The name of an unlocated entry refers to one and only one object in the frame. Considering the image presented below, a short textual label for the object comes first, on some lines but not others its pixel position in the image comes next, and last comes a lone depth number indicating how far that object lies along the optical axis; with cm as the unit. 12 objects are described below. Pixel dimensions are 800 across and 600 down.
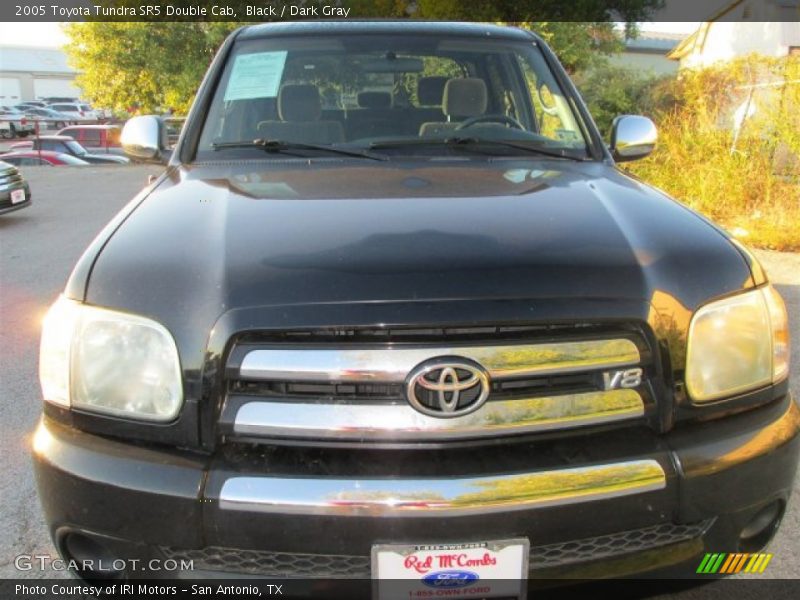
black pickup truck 158
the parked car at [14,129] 3383
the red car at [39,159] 1781
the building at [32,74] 6328
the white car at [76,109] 4496
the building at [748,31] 1984
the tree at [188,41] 1777
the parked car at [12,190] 912
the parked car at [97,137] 2192
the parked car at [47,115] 3554
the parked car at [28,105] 4757
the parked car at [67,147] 1889
